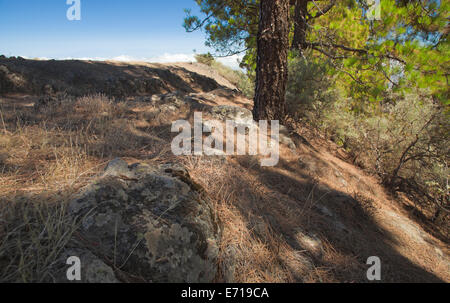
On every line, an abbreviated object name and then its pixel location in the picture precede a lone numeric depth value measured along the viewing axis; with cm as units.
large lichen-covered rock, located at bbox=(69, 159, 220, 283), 114
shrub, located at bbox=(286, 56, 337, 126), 539
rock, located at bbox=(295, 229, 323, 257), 191
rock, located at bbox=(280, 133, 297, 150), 384
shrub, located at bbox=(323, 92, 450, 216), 403
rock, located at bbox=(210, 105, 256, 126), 396
